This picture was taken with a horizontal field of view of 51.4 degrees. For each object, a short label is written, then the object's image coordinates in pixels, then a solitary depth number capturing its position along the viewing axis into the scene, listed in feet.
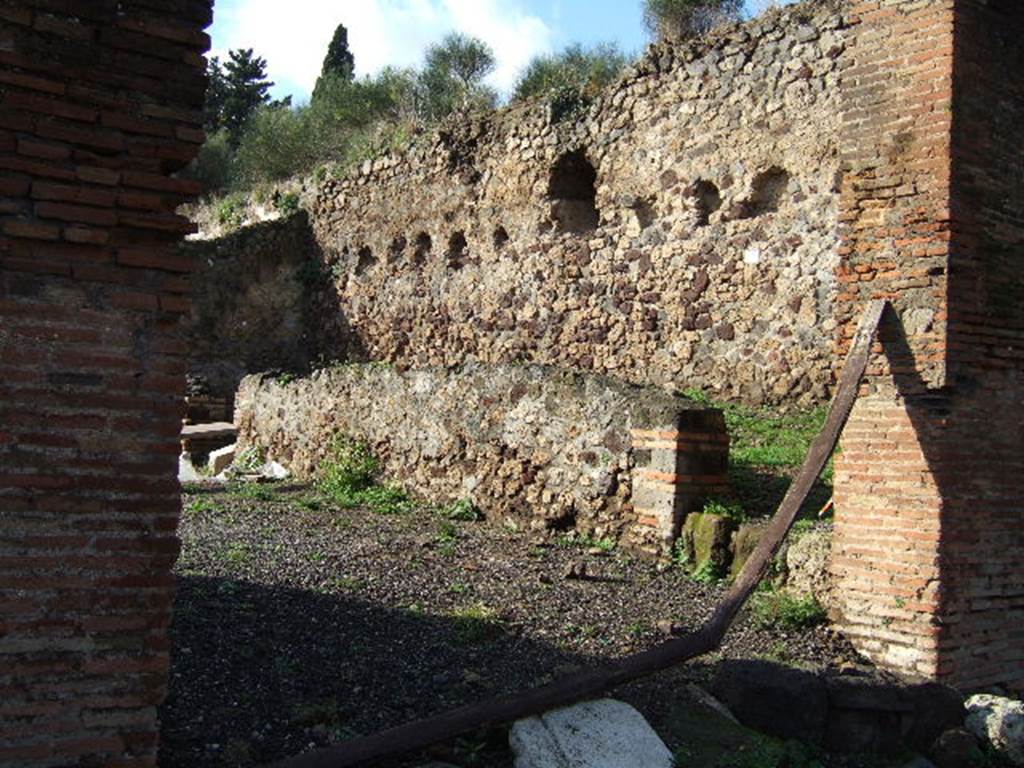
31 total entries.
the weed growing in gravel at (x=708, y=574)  24.23
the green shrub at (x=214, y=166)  109.09
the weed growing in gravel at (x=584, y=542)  26.86
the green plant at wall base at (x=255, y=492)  34.09
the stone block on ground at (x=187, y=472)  39.79
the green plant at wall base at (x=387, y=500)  31.82
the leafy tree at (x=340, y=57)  122.31
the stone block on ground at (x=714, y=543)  24.50
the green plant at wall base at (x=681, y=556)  25.13
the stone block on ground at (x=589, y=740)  15.34
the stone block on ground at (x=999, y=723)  18.33
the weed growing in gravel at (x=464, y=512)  30.81
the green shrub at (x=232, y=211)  69.05
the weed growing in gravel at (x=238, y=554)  23.81
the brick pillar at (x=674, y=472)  25.58
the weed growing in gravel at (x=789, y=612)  21.59
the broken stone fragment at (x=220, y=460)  42.19
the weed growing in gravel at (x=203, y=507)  30.87
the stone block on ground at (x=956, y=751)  17.93
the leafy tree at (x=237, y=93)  143.84
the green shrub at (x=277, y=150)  78.95
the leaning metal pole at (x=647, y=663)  14.07
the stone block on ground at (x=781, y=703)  17.52
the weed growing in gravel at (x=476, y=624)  19.51
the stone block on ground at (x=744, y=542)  23.85
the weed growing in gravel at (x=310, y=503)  32.12
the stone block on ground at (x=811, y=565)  21.94
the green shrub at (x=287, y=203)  63.82
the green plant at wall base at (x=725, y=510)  24.99
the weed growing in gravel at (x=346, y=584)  22.17
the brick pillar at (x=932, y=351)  20.17
